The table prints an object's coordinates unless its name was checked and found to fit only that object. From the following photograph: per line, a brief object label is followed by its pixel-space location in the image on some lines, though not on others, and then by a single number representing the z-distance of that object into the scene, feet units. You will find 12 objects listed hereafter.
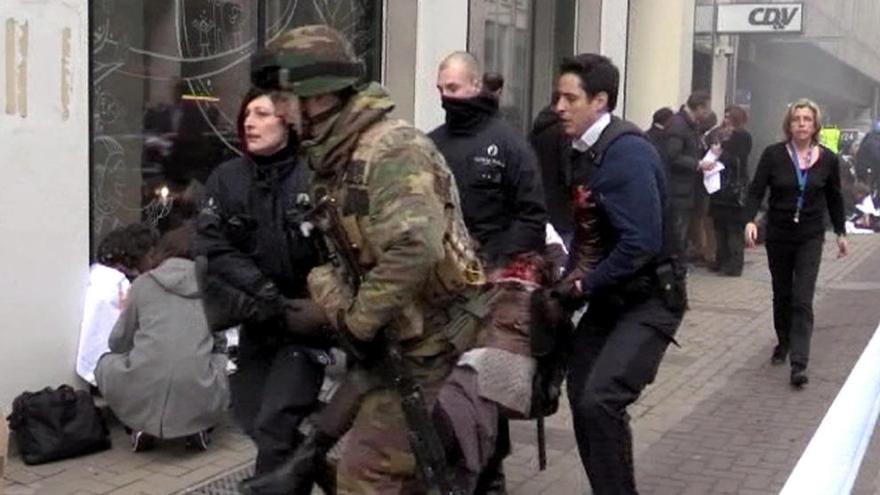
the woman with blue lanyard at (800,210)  26.20
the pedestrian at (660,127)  40.06
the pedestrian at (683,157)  39.81
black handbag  19.43
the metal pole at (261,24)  28.50
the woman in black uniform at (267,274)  14.96
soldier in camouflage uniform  10.95
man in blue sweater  15.29
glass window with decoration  23.94
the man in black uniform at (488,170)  17.89
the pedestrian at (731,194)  43.52
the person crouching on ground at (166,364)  19.60
